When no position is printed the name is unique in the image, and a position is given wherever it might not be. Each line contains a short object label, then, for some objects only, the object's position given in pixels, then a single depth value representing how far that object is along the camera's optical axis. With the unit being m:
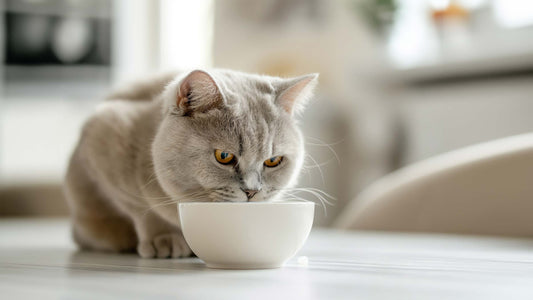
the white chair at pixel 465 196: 1.51
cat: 1.06
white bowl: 0.79
